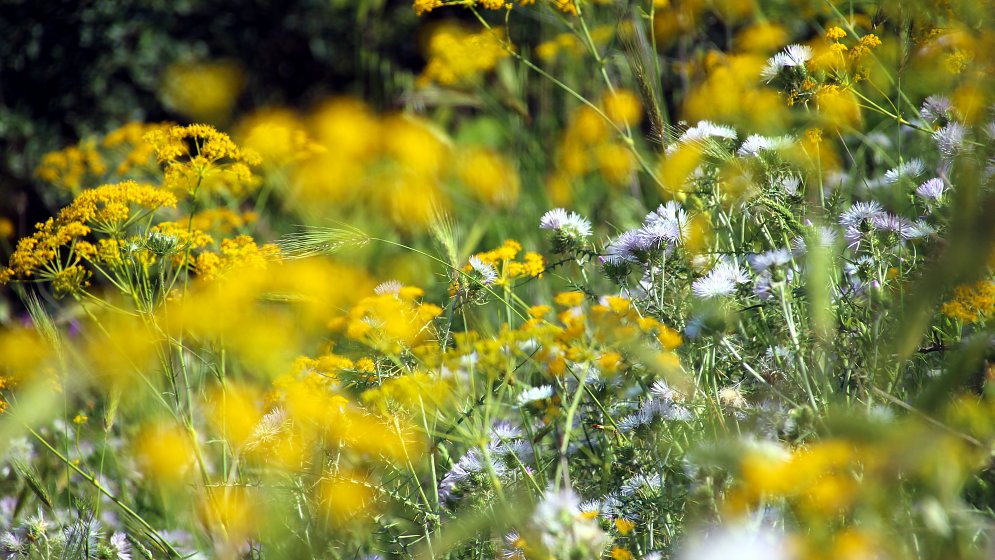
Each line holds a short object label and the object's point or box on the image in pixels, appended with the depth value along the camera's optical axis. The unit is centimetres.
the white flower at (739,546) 350
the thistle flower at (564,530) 354
